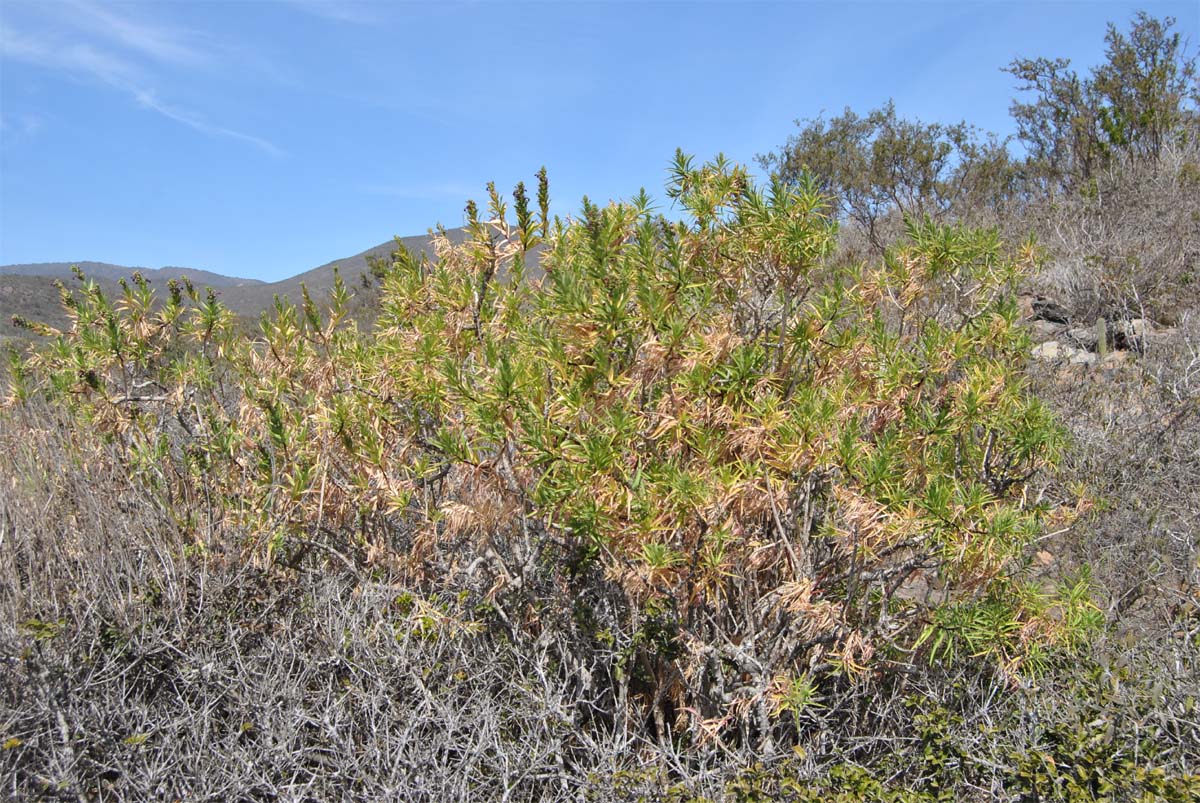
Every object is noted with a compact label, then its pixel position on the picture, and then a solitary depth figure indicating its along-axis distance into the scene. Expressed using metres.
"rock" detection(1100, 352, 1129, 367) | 6.17
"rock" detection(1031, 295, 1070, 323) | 7.58
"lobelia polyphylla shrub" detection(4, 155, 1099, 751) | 2.25
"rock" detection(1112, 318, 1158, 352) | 6.24
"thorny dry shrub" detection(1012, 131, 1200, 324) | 7.16
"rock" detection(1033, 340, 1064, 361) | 5.86
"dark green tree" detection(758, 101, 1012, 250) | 11.97
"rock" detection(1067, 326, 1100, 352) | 6.98
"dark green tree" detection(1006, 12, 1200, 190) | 10.90
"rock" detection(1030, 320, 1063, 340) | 7.04
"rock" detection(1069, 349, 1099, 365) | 6.38
